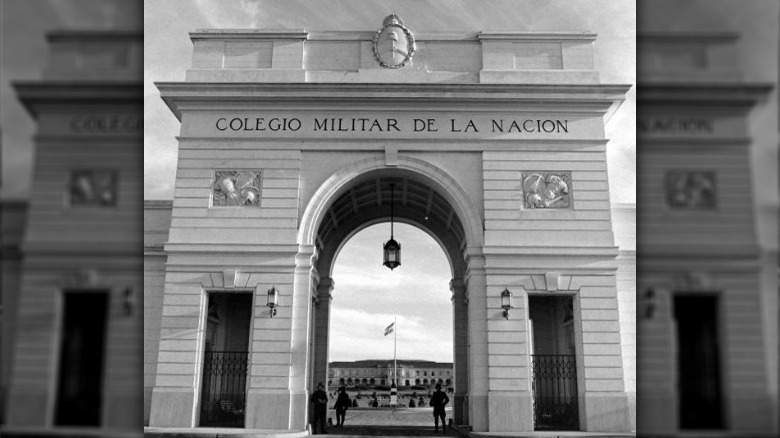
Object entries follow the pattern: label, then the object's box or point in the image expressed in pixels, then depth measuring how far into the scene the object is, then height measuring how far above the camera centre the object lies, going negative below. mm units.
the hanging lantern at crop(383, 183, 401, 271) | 21516 +2786
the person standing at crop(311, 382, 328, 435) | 19422 -2034
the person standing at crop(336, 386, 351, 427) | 23109 -2390
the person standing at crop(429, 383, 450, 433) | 21094 -2101
